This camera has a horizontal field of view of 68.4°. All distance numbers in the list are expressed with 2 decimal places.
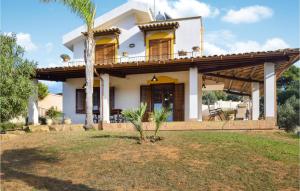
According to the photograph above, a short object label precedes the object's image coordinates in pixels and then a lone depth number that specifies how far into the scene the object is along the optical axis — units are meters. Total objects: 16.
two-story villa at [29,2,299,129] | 10.91
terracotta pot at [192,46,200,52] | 11.43
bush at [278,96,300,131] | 16.80
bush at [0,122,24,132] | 11.52
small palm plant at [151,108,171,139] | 7.34
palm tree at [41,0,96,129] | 9.63
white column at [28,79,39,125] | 12.33
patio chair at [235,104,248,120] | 13.87
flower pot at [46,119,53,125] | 12.53
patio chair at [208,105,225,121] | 12.18
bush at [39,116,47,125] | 13.01
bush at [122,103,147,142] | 7.26
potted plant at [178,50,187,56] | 11.47
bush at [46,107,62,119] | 14.03
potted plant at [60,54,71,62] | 12.96
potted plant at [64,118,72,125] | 12.34
